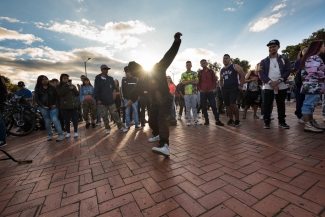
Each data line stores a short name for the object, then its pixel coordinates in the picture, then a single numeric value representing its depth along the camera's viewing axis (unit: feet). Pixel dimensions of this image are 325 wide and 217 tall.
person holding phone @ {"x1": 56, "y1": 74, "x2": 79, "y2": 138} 14.79
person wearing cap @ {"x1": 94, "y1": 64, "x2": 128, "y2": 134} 16.17
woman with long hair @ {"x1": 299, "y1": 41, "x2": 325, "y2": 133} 10.87
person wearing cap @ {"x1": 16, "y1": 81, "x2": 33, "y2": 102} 22.27
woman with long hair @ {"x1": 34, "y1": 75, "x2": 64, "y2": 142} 13.87
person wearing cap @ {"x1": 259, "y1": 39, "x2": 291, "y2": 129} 12.51
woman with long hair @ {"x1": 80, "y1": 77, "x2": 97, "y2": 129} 19.88
